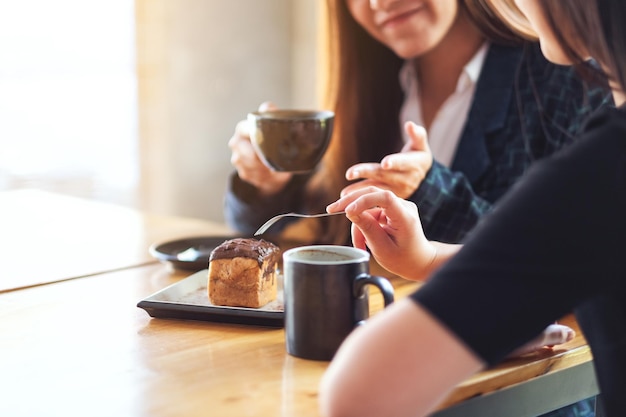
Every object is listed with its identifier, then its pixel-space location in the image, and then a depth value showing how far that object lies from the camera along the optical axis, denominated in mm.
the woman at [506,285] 1034
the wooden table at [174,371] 1160
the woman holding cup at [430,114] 1668
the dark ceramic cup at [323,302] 1238
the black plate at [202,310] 1331
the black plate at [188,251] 1534
